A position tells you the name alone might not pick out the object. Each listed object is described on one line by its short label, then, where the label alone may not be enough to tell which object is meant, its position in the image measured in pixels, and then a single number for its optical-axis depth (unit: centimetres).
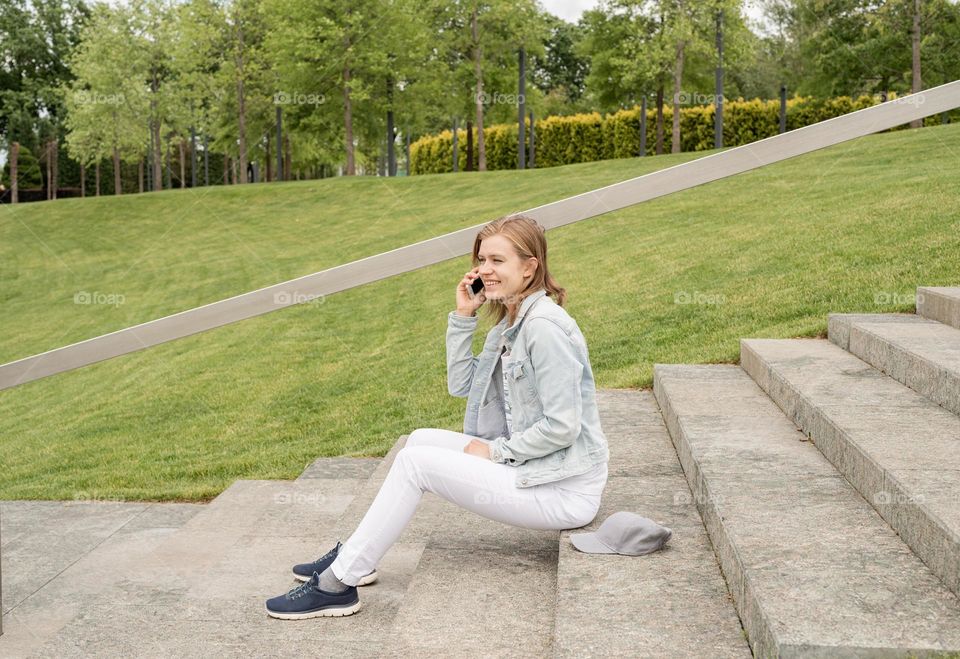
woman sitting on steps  322
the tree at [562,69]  6081
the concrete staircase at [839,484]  234
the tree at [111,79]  3512
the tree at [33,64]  4969
